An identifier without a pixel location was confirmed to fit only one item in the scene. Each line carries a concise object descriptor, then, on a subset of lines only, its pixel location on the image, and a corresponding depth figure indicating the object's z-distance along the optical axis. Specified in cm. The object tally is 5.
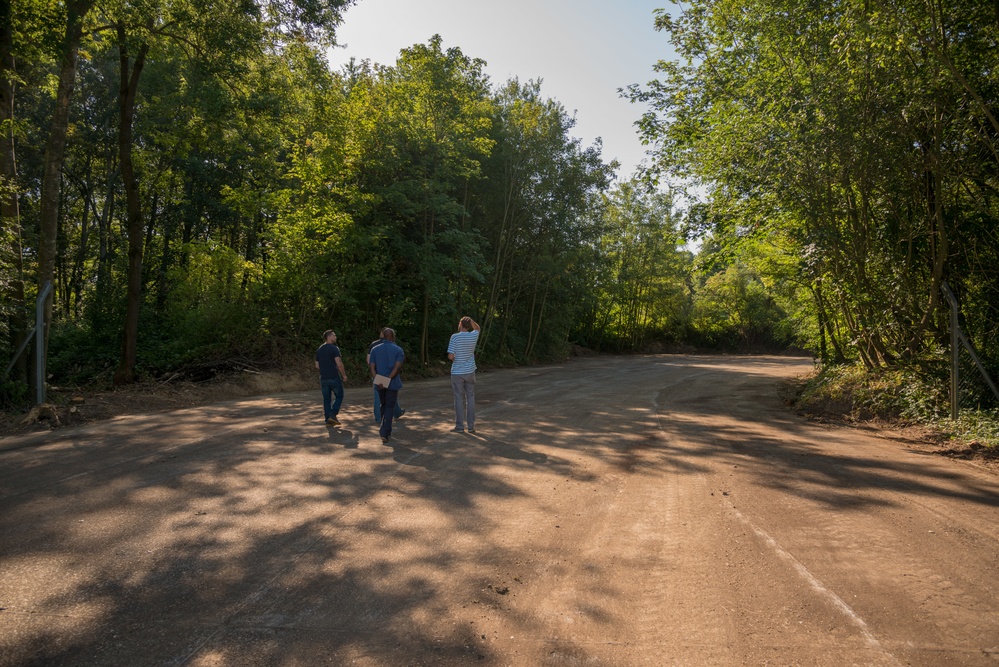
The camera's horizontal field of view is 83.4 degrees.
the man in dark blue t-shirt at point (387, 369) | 851
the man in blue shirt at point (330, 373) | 993
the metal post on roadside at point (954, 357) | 943
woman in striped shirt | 949
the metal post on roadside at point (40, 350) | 1072
